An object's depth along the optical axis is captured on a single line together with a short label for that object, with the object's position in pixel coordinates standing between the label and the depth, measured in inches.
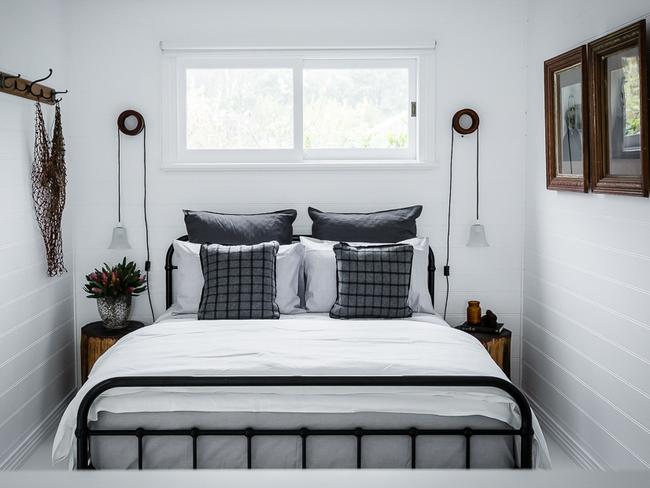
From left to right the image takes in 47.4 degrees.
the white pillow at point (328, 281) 149.6
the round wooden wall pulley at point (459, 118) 169.6
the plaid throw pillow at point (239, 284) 141.3
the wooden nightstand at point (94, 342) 152.6
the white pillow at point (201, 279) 149.3
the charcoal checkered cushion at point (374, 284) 142.9
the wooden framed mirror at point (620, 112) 109.1
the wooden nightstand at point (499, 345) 154.2
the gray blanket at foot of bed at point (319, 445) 98.3
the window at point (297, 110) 174.2
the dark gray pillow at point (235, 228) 157.2
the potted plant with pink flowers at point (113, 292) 156.7
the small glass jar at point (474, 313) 161.5
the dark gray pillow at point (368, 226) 159.2
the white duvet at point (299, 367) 98.7
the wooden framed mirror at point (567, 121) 132.1
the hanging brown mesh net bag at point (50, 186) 146.8
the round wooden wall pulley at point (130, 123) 168.4
